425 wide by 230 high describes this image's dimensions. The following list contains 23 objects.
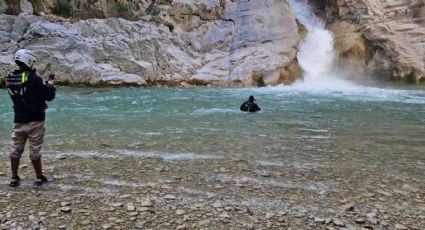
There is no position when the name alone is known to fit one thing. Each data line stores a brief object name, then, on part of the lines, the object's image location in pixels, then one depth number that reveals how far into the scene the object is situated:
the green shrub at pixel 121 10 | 32.38
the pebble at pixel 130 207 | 5.18
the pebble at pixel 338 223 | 4.77
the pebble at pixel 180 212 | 5.13
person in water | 15.63
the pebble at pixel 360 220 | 4.85
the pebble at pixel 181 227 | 4.70
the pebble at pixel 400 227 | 4.70
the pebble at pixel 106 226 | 4.69
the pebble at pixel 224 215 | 5.04
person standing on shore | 5.73
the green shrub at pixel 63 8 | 31.16
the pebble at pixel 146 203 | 5.35
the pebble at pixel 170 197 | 5.64
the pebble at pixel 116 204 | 5.31
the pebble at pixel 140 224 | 4.71
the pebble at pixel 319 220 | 4.86
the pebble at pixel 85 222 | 4.76
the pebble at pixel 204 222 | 4.81
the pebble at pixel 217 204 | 5.36
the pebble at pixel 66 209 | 5.12
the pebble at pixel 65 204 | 5.31
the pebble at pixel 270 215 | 5.01
